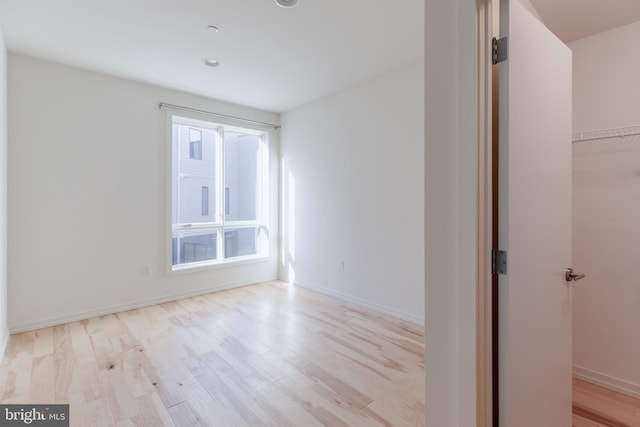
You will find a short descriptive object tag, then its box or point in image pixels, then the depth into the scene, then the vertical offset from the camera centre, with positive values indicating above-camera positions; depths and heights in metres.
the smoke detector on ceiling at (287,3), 2.12 +1.50
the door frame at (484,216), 1.15 +0.00
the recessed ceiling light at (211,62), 3.02 +1.56
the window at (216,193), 4.05 +0.34
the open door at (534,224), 1.22 -0.03
